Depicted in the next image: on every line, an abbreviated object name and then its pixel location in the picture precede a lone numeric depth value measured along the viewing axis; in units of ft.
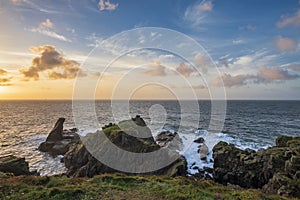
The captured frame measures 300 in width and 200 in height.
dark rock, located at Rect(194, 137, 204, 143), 149.36
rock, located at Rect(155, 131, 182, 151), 141.96
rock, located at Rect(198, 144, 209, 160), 116.98
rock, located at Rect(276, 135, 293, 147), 104.12
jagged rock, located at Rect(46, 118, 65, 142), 144.77
